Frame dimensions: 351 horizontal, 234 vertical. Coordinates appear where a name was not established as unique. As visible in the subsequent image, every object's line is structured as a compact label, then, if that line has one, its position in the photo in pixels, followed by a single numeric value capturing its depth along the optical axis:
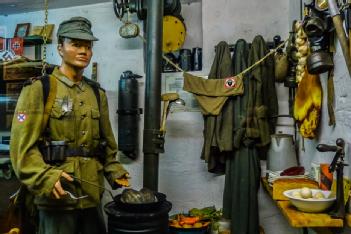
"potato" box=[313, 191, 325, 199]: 1.50
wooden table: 1.36
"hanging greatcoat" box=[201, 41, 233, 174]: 2.72
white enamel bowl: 1.43
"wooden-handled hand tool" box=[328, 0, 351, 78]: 1.26
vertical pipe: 2.52
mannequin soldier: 1.79
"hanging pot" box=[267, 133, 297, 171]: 2.46
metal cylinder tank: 3.14
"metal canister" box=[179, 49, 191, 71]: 3.15
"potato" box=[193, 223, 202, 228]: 2.69
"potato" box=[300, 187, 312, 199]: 1.51
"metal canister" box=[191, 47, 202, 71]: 3.13
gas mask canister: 1.61
